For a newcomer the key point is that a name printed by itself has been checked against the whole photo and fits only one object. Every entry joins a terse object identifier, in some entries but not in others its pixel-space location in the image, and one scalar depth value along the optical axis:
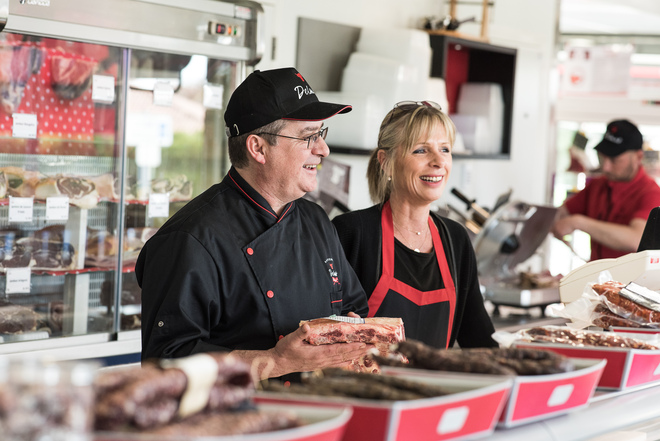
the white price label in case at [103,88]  3.77
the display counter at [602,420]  1.38
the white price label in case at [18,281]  3.60
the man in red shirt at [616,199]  4.81
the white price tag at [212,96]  4.25
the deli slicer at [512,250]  4.67
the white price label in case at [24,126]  3.52
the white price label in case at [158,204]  4.09
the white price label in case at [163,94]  4.05
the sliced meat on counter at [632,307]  2.11
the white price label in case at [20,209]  3.56
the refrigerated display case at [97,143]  3.57
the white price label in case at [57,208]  3.66
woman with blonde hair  2.66
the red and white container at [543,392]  1.34
